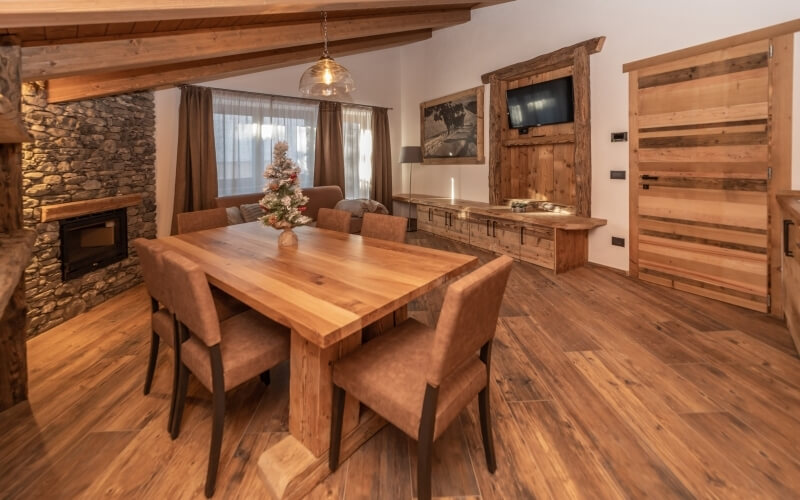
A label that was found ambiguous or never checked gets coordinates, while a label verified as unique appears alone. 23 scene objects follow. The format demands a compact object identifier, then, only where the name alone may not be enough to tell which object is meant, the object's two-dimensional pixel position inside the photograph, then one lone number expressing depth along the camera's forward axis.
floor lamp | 6.88
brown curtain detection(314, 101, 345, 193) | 6.41
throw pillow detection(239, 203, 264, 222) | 4.77
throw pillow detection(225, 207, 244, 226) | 4.56
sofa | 4.95
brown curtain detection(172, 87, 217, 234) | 4.88
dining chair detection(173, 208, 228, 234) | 3.03
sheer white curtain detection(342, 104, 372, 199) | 6.94
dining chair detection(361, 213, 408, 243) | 2.63
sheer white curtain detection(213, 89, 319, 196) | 5.43
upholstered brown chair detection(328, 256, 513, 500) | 1.20
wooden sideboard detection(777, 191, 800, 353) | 2.40
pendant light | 2.88
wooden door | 3.18
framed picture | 6.14
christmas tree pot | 2.38
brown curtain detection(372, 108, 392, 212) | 7.24
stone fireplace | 3.04
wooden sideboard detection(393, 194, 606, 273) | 4.39
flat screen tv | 4.71
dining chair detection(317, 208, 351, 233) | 3.09
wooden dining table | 1.33
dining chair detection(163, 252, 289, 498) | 1.44
